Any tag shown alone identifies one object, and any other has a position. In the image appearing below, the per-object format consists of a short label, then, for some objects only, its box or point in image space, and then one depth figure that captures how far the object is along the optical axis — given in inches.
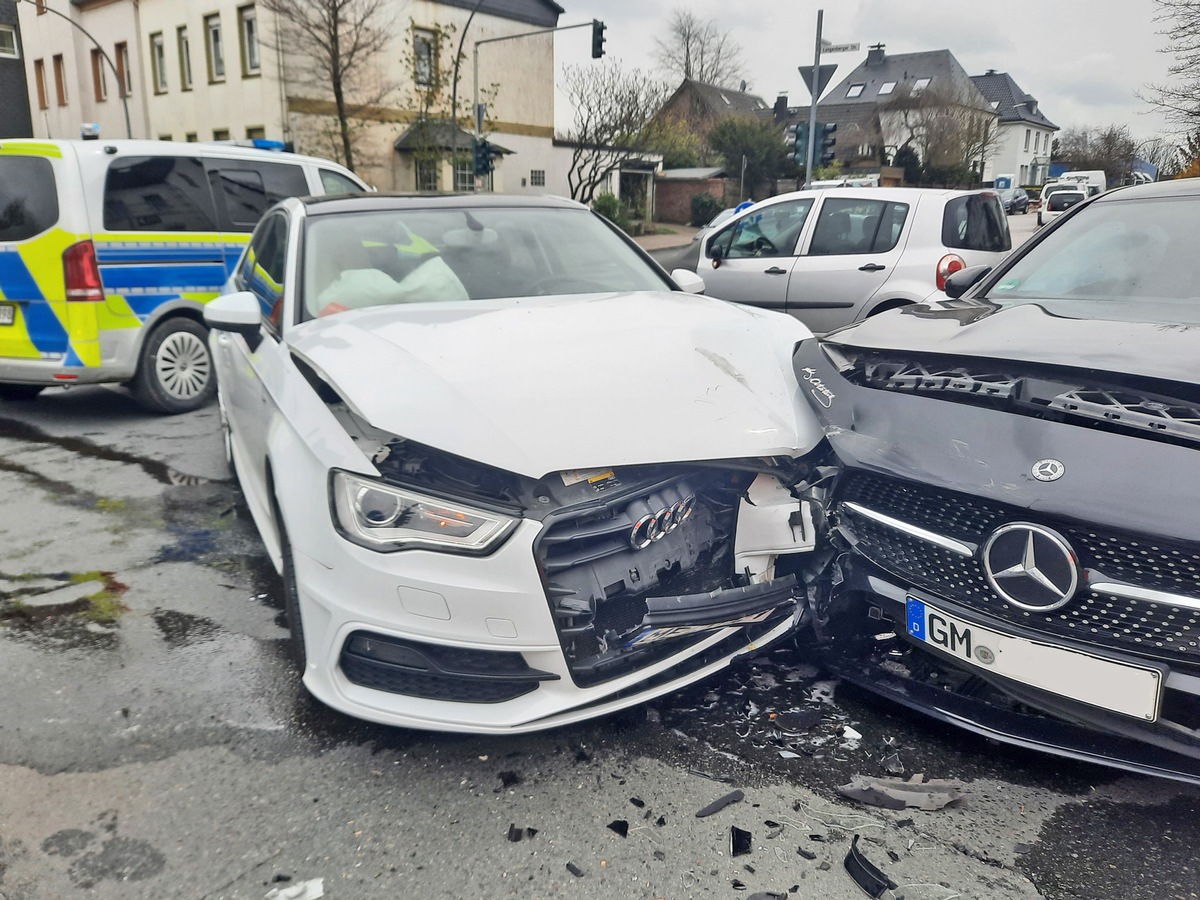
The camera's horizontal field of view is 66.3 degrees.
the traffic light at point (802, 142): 684.7
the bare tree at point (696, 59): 2564.0
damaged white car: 91.7
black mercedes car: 79.9
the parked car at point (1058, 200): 1470.2
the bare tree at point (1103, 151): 2508.6
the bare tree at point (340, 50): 1007.0
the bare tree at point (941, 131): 1964.8
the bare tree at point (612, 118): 1306.6
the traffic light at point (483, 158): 879.1
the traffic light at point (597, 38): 858.1
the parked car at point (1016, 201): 1905.8
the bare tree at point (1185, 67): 761.0
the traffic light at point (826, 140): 696.4
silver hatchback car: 302.8
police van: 244.7
